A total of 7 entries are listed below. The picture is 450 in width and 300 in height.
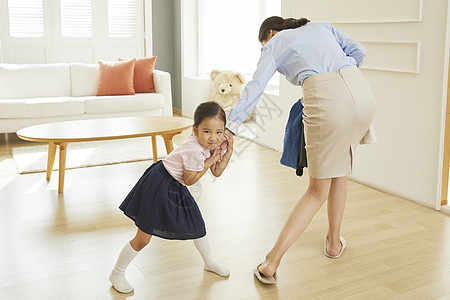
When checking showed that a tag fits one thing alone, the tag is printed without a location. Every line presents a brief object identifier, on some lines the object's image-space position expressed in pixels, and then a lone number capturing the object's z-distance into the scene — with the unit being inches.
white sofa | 197.8
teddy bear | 233.8
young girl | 79.4
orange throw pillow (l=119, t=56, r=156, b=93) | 227.6
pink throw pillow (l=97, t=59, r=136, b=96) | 220.5
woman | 84.3
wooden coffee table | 137.9
